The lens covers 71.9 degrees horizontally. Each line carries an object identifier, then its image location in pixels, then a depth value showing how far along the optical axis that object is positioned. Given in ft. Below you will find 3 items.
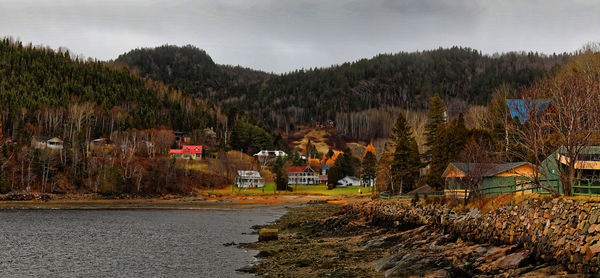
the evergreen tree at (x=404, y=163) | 204.44
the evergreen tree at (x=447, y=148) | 171.63
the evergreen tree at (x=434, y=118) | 225.56
